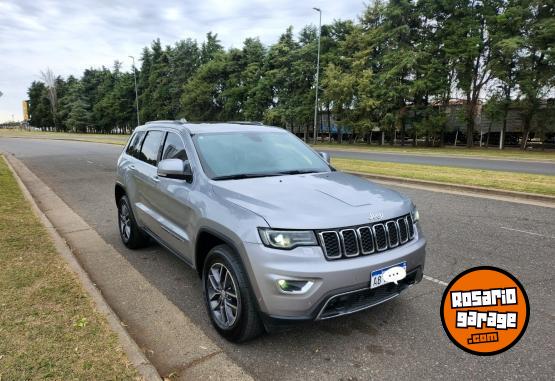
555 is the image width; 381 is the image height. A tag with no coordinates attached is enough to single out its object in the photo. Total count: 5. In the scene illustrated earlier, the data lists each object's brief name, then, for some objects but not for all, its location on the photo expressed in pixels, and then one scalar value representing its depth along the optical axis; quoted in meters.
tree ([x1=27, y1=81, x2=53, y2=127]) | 106.19
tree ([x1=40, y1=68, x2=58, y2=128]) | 97.19
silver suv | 2.83
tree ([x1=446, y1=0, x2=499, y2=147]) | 31.88
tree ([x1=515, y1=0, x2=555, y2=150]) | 27.88
